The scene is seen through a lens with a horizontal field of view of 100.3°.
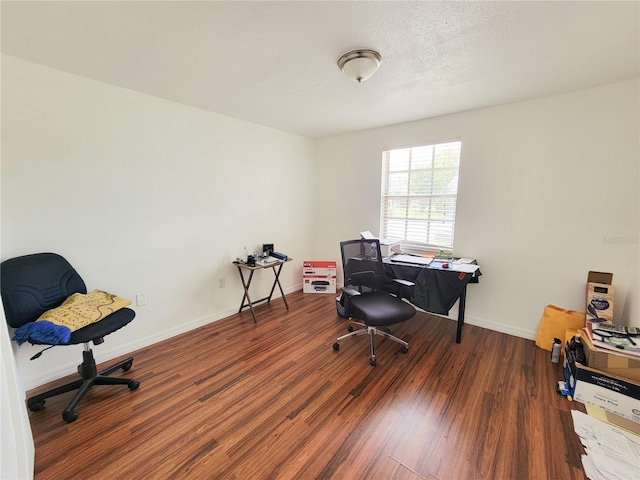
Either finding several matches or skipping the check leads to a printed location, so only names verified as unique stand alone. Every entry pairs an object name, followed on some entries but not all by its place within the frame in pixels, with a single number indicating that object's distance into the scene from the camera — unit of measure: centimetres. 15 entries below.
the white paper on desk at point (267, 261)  335
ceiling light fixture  179
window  325
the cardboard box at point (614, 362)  180
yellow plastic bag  246
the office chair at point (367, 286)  247
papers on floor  142
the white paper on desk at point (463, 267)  267
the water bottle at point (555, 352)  239
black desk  266
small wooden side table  326
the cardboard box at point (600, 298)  228
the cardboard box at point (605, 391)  175
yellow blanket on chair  169
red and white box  419
